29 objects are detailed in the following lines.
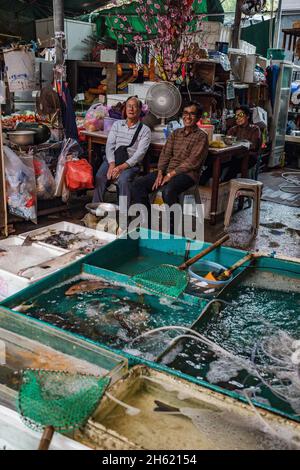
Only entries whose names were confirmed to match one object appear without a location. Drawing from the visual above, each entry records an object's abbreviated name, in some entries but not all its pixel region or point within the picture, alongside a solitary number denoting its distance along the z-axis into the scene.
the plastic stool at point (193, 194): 5.60
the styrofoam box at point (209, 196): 6.12
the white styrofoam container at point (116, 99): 6.81
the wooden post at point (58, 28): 5.89
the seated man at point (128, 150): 5.67
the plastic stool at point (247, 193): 5.91
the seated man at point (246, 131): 6.91
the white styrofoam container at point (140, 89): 6.63
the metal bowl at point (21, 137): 5.32
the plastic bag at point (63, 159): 5.70
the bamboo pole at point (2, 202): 4.97
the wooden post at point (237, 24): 9.09
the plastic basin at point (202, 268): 3.30
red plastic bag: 5.69
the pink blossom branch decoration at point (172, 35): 6.34
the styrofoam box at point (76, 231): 4.02
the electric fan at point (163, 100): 6.10
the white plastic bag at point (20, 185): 5.18
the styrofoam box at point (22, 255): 3.51
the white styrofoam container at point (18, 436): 1.56
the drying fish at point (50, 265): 3.27
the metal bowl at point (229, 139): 6.35
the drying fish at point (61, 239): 3.93
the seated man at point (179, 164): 5.44
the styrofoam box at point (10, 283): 3.18
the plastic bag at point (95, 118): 6.58
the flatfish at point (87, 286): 3.11
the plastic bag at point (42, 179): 5.52
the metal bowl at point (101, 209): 4.82
